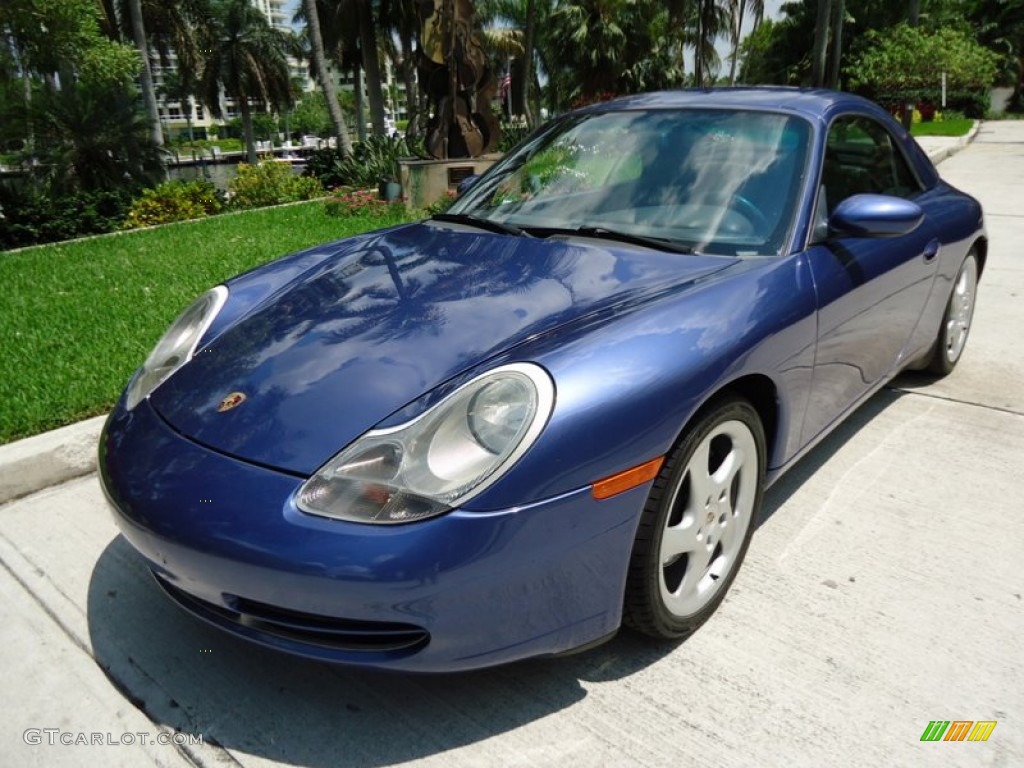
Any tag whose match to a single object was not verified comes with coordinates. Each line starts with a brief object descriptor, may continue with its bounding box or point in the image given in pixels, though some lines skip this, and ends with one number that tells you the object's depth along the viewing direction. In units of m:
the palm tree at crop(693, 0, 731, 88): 31.39
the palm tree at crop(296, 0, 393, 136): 31.11
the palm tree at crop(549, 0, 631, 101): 35.31
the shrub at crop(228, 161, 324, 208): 11.68
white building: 115.53
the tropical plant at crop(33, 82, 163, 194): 13.12
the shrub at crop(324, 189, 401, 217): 9.60
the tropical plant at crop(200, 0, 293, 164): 44.56
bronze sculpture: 10.74
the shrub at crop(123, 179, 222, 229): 10.55
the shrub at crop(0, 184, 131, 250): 9.53
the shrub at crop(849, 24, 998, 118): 25.70
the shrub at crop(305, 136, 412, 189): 11.84
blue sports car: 1.69
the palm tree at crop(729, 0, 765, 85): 31.33
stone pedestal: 10.33
